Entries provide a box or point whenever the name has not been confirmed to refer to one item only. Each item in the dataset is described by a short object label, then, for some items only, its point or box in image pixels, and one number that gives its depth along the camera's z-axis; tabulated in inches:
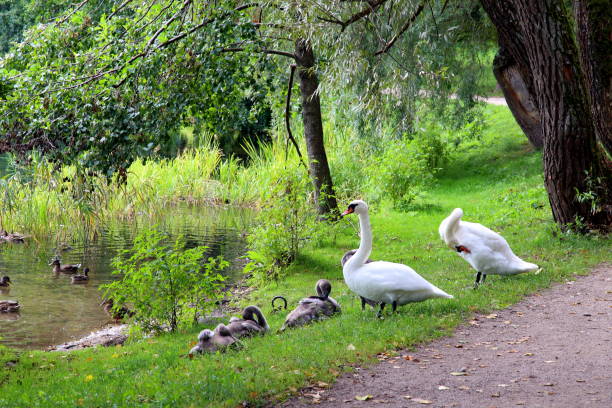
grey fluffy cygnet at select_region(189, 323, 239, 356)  332.5
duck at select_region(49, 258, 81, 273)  719.1
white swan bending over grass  392.2
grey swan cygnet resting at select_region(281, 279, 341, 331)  380.5
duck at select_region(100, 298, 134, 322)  546.6
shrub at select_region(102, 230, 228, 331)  408.2
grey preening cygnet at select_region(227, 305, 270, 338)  364.5
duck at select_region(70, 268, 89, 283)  687.7
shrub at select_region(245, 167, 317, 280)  605.6
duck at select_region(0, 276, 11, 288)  651.5
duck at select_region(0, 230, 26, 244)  832.3
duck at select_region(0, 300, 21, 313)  575.2
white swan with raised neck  336.5
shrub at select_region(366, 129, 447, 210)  880.3
